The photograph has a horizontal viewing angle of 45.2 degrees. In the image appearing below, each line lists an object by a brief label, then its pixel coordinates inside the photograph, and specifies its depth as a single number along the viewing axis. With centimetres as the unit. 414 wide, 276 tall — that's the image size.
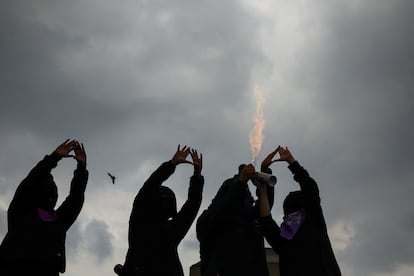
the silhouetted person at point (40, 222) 708
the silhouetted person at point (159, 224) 771
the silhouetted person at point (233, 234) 755
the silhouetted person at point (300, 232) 745
